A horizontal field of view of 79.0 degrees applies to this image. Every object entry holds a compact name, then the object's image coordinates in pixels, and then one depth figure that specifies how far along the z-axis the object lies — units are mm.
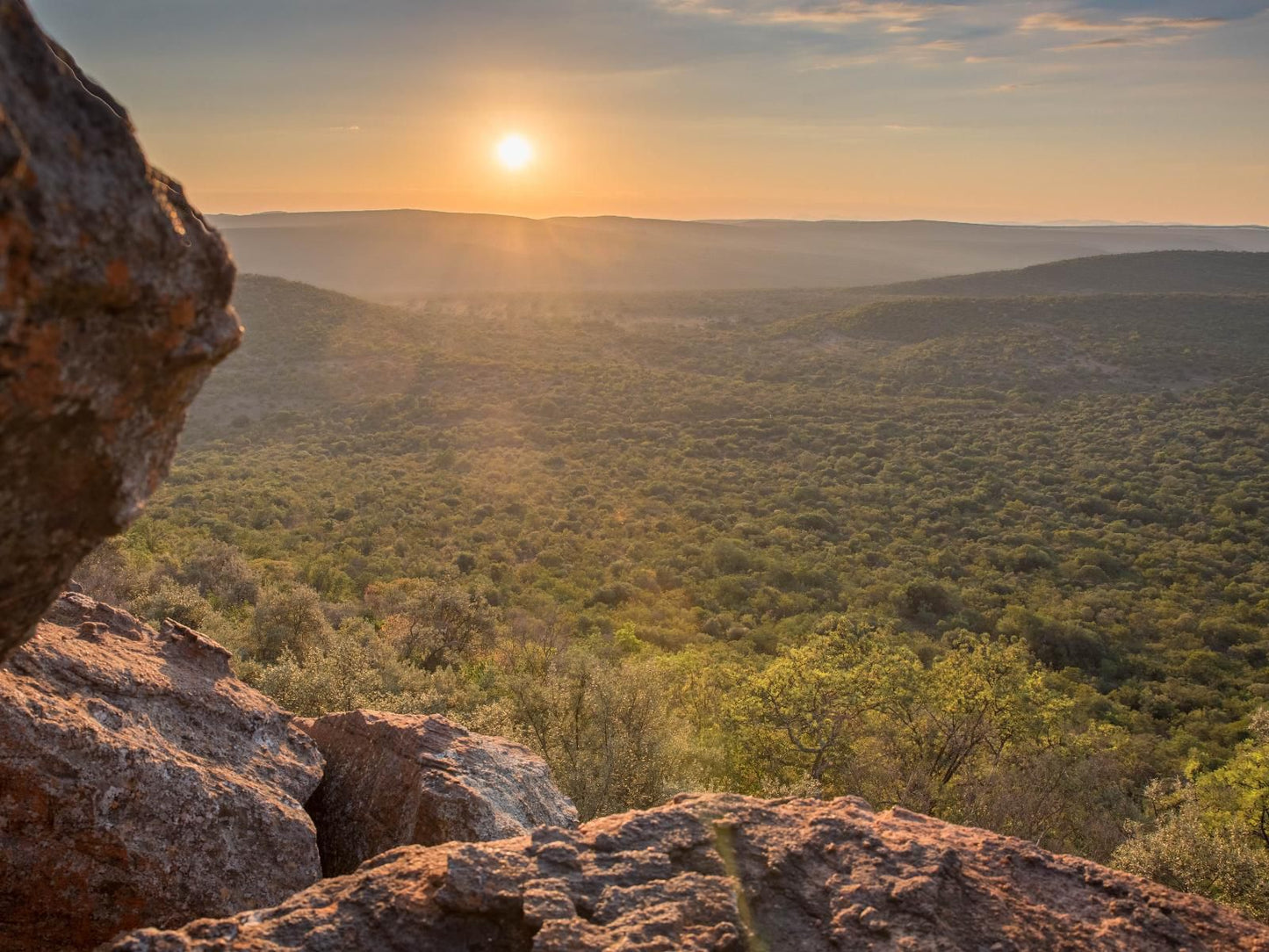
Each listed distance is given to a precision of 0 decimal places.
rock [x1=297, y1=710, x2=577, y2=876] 6703
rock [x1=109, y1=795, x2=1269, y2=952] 4062
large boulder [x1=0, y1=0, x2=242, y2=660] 2832
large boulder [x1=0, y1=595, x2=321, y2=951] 5426
